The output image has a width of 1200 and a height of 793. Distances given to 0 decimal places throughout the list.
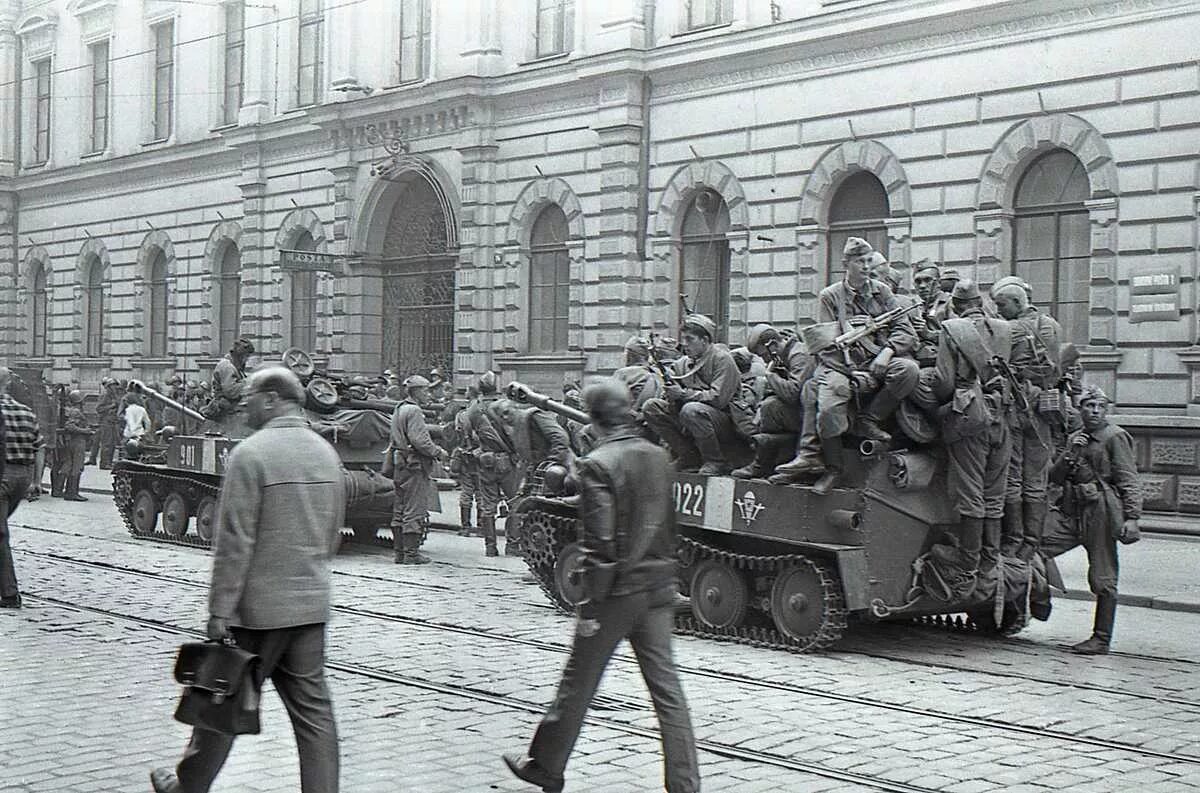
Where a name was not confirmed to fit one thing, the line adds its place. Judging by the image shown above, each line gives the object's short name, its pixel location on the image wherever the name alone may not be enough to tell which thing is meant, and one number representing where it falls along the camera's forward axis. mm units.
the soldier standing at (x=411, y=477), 16500
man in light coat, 6035
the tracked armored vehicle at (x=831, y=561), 11023
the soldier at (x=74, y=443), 25062
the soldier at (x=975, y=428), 10977
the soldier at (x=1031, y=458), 11469
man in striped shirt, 12086
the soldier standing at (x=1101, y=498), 11109
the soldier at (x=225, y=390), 19375
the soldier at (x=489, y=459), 17516
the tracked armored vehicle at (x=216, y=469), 18188
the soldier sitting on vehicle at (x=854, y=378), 11086
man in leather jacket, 6578
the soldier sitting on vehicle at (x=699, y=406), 12445
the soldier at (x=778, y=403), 11914
